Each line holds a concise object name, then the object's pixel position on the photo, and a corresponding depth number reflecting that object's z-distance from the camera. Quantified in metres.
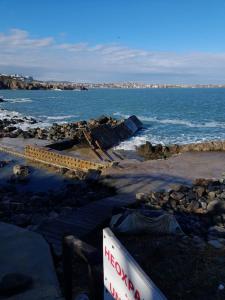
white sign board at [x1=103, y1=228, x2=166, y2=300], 1.36
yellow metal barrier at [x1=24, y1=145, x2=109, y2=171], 12.24
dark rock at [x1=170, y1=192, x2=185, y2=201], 7.53
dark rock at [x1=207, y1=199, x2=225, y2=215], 6.72
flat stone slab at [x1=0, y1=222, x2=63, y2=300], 2.87
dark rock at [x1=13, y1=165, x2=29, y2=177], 12.20
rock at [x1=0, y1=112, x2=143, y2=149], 18.13
